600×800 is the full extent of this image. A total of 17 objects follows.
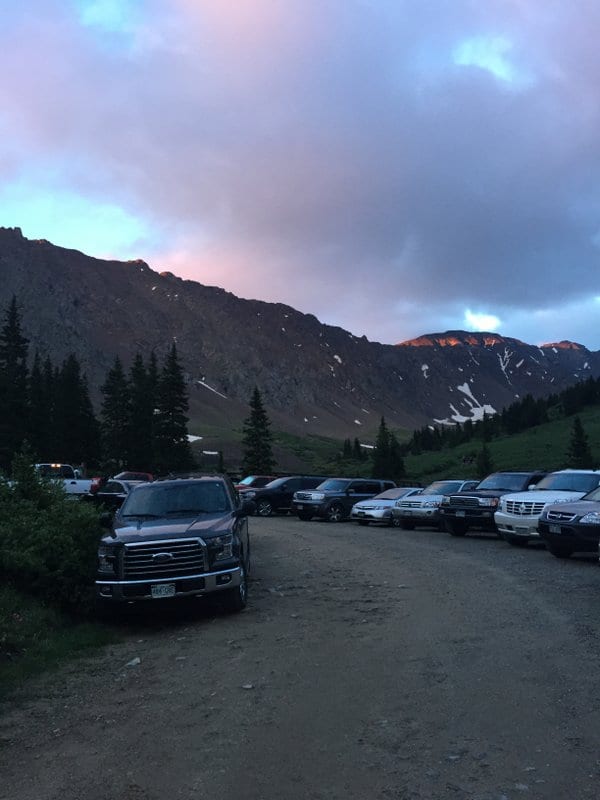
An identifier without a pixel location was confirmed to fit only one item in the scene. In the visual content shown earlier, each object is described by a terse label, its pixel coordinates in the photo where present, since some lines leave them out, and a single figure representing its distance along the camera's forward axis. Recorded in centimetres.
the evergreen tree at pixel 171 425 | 6050
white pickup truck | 2919
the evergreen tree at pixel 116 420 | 6900
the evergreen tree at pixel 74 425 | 6669
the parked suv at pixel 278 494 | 3183
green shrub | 926
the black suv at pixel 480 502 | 1939
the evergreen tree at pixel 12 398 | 5166
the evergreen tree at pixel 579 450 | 7456
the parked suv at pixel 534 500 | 1616
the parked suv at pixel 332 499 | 2784
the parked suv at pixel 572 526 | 1296
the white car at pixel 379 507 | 2547
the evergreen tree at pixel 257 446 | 6406
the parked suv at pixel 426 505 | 2247
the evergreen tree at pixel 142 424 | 6738
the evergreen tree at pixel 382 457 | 8900
